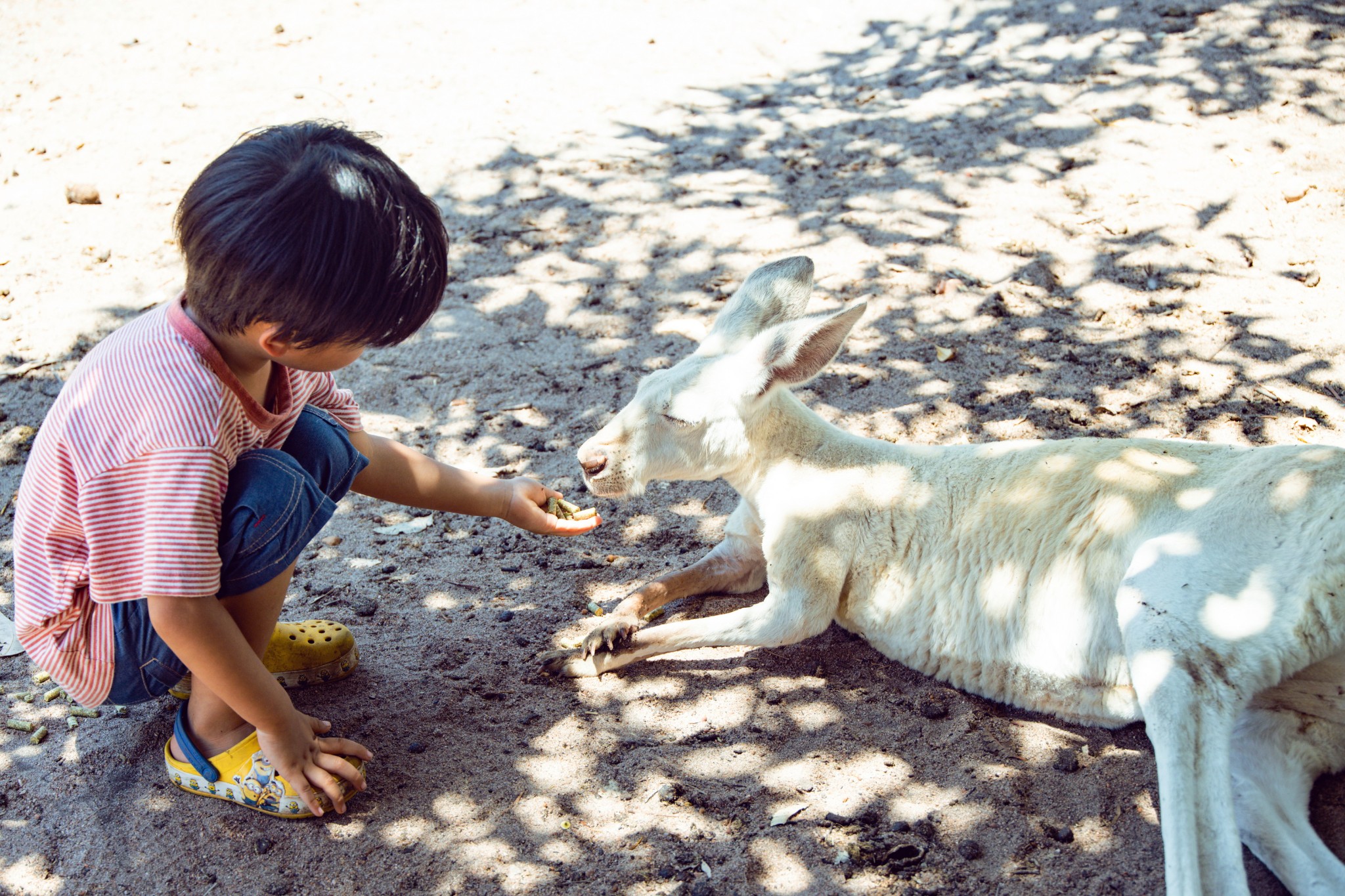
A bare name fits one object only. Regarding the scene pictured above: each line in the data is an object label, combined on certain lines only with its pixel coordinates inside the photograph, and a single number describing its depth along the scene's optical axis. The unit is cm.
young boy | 175
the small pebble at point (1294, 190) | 435
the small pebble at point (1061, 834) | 195
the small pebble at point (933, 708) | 234
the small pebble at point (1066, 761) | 215
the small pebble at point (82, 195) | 474
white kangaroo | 186
